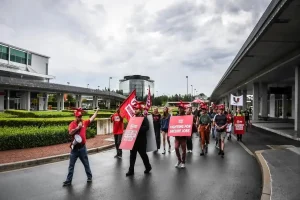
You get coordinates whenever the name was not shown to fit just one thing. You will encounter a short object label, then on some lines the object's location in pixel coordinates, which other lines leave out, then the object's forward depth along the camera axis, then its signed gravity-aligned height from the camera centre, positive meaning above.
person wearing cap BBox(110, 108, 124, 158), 7.60 -1.07
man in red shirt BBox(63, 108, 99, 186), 4.95 -1.19
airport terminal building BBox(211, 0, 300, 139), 8.31 +3.20
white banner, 14.72 -0.01
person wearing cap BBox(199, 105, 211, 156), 8.04 -1.07
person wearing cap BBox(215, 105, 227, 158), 7.78 -1.01
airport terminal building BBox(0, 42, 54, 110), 36.78 +7.12
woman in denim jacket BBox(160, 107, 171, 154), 8.55 -0.88
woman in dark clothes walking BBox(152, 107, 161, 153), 8.77 -1.01
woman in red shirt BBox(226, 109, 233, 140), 10.83 -1.28
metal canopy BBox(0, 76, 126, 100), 30.27 +2.22
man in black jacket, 5.64 -1.35
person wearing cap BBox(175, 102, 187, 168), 6.28 -1.48
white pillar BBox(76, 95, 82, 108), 47.29 +0.14
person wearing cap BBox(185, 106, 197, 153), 8.51 -1.89
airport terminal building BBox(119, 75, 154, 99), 97.54 +8.97
